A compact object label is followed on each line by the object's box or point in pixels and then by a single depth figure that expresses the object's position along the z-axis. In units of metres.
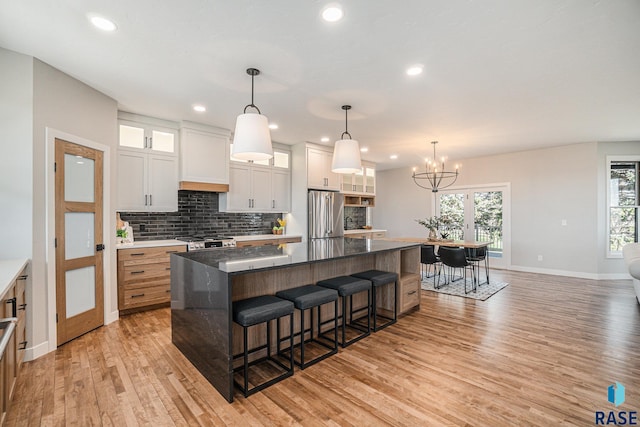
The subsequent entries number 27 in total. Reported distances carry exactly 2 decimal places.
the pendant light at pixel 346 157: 3.46
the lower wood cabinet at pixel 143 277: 3.74
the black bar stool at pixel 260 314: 2.11
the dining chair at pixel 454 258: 4.88
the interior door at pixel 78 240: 2.94
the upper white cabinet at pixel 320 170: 5.81
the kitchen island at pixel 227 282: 2.10
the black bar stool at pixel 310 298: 2.43
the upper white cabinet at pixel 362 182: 6.73
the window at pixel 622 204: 5.77
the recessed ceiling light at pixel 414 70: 2.80
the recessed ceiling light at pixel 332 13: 2.01
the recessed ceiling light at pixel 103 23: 2.13
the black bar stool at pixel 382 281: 3.21
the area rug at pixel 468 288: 4.65
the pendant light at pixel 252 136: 2.67
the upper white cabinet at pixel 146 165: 4.05
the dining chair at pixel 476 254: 5.20
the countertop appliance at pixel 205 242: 4.21
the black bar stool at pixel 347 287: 2.83
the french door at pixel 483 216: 6.82
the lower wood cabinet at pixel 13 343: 1.63
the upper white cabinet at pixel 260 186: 5.12
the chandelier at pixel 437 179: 7.58
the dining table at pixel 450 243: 5.14
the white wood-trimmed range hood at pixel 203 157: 4.49
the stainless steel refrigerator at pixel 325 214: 5.76
